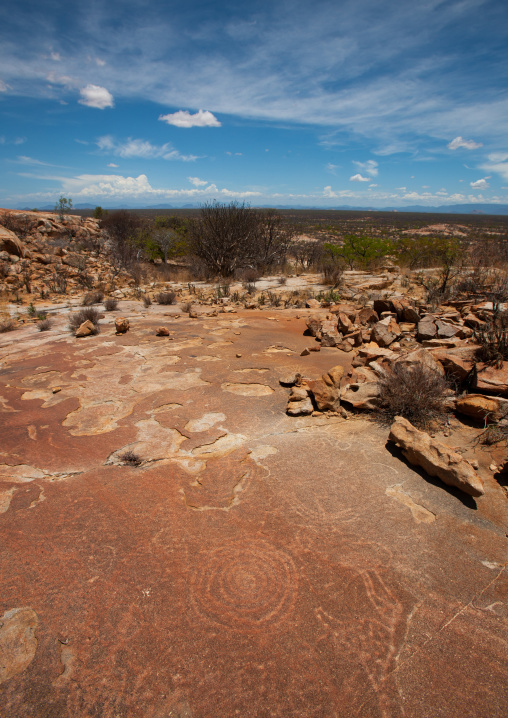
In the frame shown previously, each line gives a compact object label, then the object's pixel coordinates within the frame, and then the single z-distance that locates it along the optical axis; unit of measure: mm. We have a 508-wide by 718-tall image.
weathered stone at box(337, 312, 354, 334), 5738
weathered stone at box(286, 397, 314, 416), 3197
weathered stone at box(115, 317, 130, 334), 5934
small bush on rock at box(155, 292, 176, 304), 8859
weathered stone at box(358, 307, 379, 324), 6312
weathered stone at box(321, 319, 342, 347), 5176
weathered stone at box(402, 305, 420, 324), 5914
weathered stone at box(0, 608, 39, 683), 1347
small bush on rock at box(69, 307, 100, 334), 6359
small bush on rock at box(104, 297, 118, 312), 7988
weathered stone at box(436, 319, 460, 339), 4949
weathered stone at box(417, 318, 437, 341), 5004
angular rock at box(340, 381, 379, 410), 3241
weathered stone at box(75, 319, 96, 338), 5768
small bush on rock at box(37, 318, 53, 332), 6484
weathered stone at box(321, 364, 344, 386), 3361
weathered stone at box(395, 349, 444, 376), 3453
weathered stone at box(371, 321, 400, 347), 5043
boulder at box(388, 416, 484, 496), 2191
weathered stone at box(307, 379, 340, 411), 3252
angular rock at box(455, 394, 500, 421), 2990
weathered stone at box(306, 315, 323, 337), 5715
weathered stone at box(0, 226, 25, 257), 12535
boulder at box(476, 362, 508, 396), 3277
